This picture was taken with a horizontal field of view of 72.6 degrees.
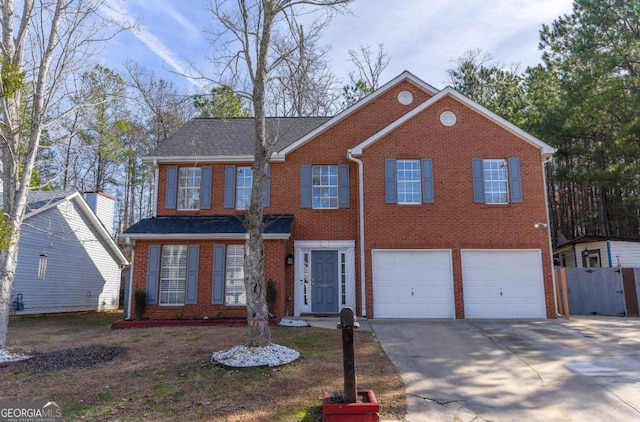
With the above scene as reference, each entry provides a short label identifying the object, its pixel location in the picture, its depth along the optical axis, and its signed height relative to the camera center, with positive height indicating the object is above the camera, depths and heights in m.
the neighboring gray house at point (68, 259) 16.56 +0.96
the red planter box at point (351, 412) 4.73 -1.41
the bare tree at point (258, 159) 7.53 +2.23
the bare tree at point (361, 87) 26.81 +11.86
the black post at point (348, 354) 4.95 -0.85
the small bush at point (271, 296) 12.21 -0.44
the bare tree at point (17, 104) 8.27 +3.57
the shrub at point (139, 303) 12.45 -0.61
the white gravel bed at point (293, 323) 11.05 -1.07
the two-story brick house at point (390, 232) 12.48 +1.41
